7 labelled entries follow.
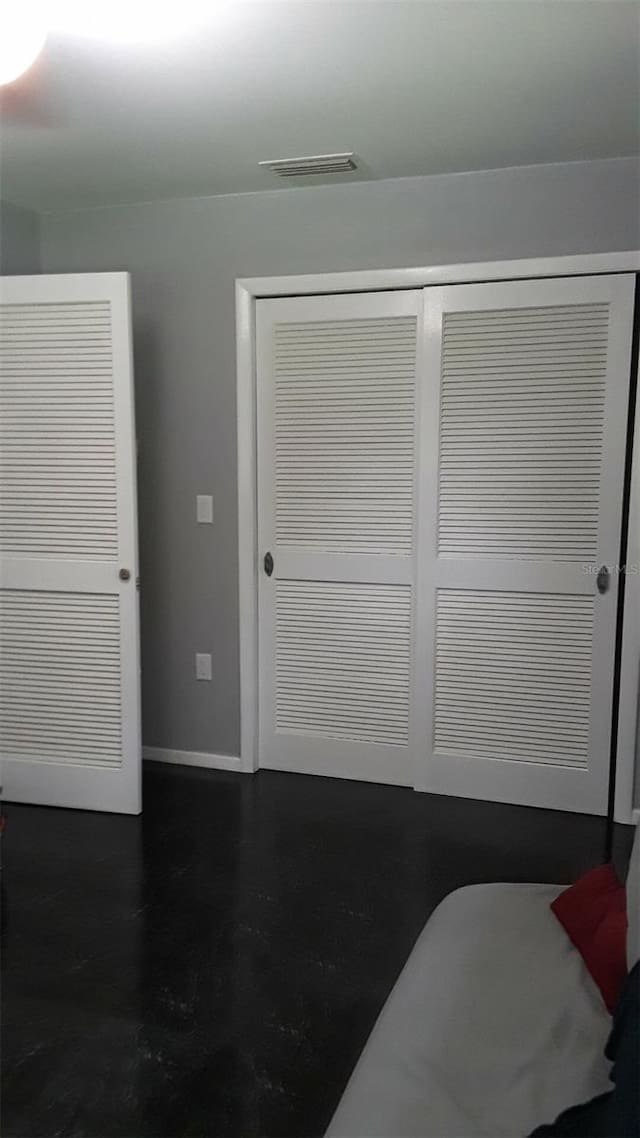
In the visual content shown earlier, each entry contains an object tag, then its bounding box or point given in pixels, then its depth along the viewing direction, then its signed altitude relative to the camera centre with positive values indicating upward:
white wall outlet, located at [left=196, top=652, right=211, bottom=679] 3.85 -0.83
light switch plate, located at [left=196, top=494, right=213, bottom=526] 3.76 -0.13
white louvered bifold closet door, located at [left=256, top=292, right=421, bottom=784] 3.53 -0.21
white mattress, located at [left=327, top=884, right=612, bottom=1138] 1.29 -0.93
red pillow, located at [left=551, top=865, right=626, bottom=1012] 1.50 -0.83
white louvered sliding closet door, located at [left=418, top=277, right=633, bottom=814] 3.26 -0.19
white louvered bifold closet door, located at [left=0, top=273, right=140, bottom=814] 3.23 -0.26
